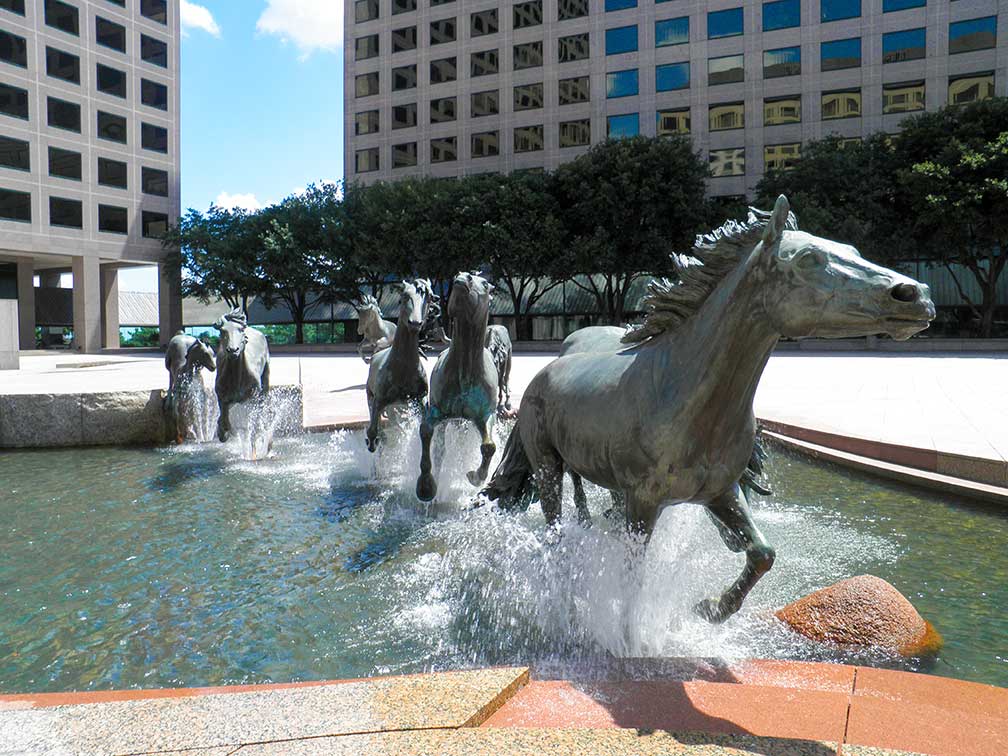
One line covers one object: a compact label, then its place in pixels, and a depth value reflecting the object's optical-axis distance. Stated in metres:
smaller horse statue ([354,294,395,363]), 11.01
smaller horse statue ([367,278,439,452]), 7.18
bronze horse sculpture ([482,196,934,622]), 2.79
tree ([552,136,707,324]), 36.22
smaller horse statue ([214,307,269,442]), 9.45
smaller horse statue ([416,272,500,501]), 6.29
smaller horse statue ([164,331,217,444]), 10.42
